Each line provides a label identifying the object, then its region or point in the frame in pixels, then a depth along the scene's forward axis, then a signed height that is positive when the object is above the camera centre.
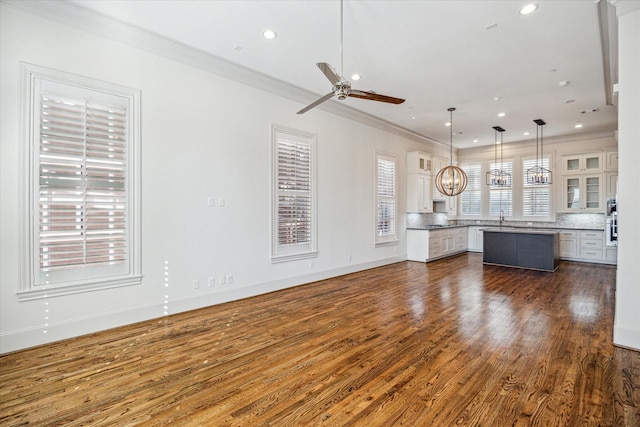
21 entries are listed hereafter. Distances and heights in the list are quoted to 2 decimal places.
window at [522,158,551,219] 9.07 +0.49
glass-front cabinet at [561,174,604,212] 8.24 +0.57
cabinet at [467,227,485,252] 10.02 -0.80
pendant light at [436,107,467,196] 6.89 +0.75
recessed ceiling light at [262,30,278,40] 3.74 +2.15
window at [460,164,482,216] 10.38 +0.67
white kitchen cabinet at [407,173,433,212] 8.31 +0.58
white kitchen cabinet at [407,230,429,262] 8.08 -0.81
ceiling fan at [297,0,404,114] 2.94 +1.23
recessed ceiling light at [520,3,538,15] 3.23 +2.13
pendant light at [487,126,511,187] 8.10 +0.98
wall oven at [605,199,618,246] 6.84 -0.19
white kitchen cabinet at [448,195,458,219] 10.05 +0.26
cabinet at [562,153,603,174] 8.27 +1.37
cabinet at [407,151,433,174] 8.33 +1.39
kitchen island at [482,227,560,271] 6.98 -0.79
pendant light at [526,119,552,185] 7.46 +1.17
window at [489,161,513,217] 9.75 +0.53
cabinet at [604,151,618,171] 7.99 +1.38
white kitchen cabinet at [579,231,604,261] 7.93 -0.78
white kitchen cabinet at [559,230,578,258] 8.30 -0.77
